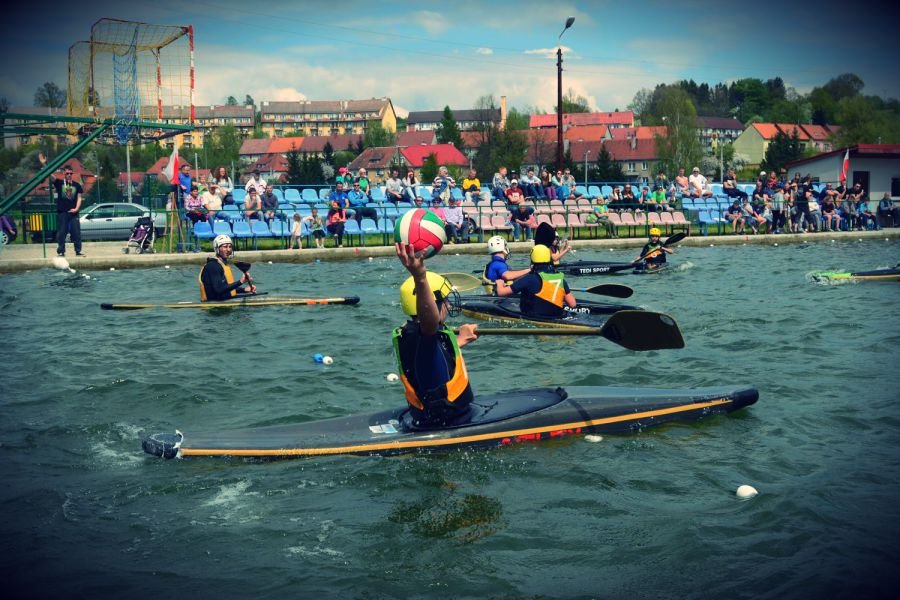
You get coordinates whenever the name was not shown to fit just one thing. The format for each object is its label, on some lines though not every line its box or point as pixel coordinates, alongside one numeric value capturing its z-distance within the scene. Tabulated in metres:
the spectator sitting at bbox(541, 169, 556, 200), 27.77
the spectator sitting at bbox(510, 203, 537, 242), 25.42
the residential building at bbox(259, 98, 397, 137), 174.25
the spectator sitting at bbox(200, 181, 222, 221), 23.38
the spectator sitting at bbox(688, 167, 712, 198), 29.45
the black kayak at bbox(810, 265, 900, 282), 16.84
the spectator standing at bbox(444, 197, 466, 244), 24.80
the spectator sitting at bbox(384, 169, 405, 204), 26.05
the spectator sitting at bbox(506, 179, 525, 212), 25.31
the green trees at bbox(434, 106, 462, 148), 98.69
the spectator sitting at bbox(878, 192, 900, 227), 30.48
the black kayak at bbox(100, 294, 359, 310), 14.27
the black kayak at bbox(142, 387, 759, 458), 7.00
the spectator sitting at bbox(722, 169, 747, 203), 29.23
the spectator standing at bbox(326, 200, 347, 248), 24.12
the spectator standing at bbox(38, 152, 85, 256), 21.03
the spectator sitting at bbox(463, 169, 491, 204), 27.34
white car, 27.66
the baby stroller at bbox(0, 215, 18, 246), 24.48
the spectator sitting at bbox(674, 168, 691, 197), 29.61
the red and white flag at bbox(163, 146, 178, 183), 23.08
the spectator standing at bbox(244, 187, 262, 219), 23.97
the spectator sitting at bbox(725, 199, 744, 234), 27.97
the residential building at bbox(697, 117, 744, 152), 138.75
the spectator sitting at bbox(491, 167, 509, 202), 27.44
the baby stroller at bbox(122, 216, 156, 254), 23.12
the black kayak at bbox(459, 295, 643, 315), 13.20
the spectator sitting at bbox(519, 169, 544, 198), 27.64
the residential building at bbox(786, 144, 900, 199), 34.84
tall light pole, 32.97
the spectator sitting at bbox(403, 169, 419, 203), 26.36
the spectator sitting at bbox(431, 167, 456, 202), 26.59
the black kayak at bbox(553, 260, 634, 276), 18.48
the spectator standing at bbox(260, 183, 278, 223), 24.22
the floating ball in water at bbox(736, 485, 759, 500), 6.39
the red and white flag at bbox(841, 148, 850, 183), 31.32
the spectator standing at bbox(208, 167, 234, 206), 24.47
